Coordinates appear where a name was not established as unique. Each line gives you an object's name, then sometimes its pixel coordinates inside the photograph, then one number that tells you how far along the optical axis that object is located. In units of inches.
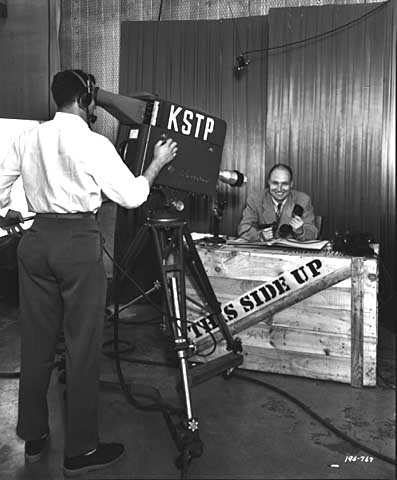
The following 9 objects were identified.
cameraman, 71.7
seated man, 132.4
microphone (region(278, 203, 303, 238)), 123.2
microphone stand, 115.1
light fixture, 150.8
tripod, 80.0
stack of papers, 111.7
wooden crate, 104.3
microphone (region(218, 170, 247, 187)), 112.7
